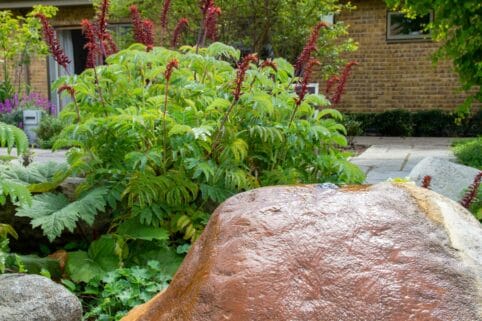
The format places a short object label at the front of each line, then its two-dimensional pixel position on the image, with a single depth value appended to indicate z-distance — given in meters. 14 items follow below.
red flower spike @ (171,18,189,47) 3.68
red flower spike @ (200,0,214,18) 3.71
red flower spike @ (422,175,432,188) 2.97
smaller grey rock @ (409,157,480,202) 4.41
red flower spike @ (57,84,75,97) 3.10
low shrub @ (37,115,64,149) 11.36
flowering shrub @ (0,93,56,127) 12.55
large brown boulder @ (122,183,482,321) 1.64
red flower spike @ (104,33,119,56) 4.22
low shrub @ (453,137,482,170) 7.18
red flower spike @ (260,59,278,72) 3.32
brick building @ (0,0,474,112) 14.70
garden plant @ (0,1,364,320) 3.03
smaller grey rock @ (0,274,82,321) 2.37
